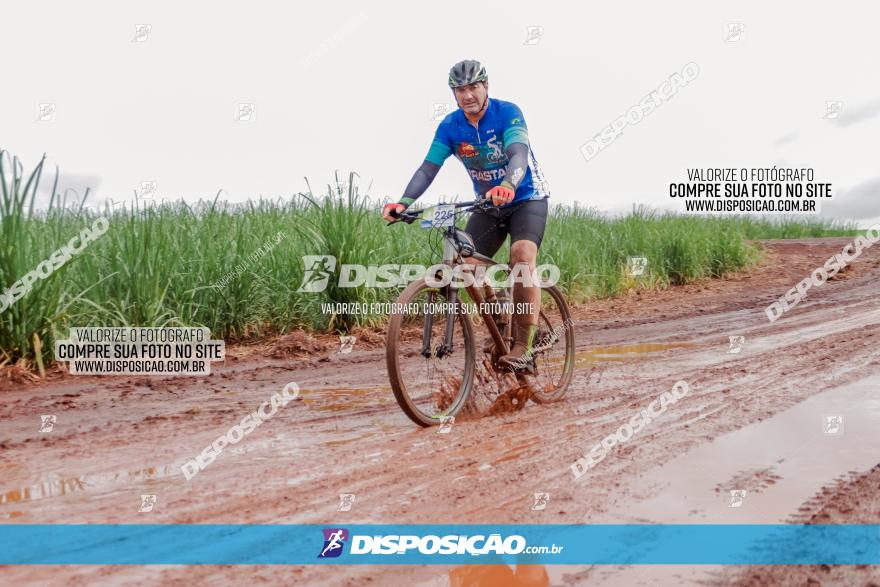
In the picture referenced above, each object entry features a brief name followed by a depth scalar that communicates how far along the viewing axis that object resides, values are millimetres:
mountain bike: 5395
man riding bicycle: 5809
